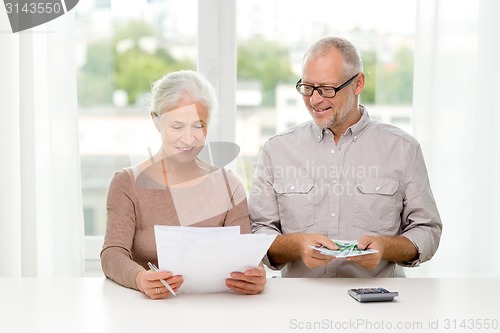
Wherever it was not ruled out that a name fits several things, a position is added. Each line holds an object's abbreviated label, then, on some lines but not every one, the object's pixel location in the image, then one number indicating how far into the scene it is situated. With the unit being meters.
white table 1.61
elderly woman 2.18
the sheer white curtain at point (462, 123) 2.86
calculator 1.79
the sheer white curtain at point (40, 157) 2.85
